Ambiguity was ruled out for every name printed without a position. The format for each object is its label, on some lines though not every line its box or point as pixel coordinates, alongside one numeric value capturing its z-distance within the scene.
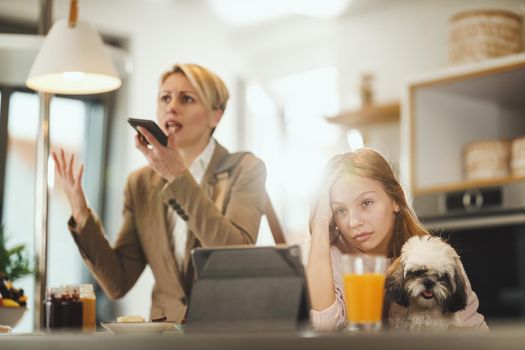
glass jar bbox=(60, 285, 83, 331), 2.51
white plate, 2.31
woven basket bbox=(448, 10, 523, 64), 4.84
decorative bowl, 2.76
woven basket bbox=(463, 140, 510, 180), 4.73
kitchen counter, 1.62
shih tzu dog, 2.27
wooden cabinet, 5.08
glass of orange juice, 2.00
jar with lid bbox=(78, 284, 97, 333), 2.56
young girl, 2.57
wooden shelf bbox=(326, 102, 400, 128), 5.73
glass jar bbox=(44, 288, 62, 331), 2.50
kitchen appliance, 4.53
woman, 3.01
